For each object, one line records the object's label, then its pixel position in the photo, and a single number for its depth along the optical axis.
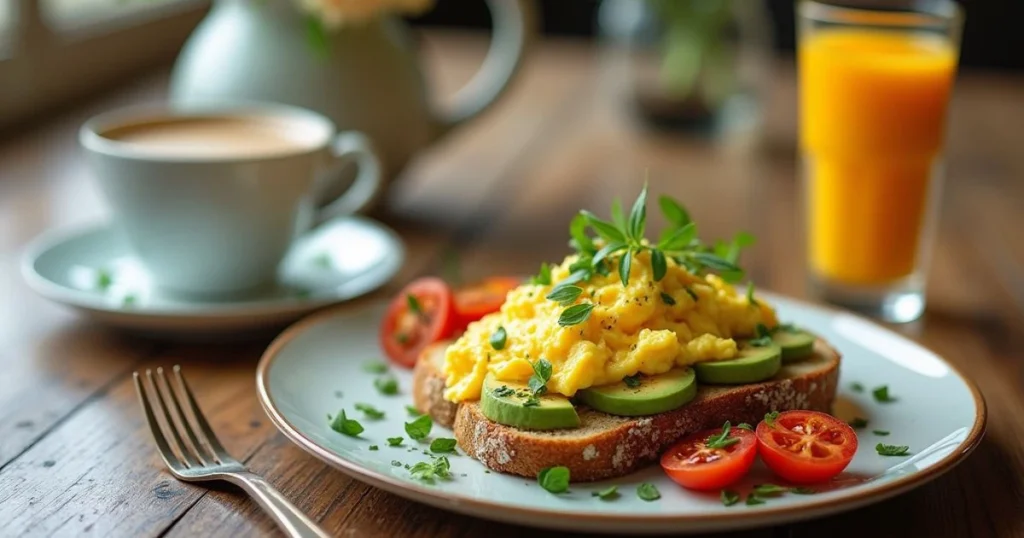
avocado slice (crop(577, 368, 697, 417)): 0.52
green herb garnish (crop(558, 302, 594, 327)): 0.52
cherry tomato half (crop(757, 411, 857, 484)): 0.50
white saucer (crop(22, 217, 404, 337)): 0.62
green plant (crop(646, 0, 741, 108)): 1.03
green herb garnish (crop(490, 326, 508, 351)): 0.54
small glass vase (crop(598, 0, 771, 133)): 1.03
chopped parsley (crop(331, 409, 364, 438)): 0.53
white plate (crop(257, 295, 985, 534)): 0.47
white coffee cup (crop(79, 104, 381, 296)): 0.64
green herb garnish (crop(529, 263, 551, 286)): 0.55
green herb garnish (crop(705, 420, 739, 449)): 0.51
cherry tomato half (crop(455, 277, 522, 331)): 0.61
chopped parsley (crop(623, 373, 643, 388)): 0.53
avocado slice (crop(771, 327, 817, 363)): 0.56
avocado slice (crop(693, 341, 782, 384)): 0.54
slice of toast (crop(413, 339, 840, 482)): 0.51
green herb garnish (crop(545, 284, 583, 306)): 0.53
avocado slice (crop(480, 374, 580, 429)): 0.51
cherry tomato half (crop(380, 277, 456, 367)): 0.60
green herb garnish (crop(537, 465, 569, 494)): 0.50
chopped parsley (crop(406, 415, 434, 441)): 0.53
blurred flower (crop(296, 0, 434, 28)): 0.75
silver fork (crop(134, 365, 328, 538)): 0.49
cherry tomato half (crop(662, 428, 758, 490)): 0.50
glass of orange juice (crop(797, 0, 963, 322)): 0.69
